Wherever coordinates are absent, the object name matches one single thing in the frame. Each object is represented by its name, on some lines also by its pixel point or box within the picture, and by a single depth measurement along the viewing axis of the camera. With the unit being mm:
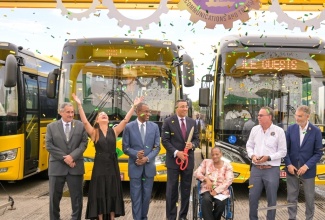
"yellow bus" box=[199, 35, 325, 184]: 11148
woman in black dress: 7434
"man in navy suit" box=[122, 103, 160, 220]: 7832
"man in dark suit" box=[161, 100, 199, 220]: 8344
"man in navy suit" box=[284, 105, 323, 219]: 7844
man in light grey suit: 7770
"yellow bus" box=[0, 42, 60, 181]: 11227
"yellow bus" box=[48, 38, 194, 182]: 10805
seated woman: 7473
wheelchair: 7424
